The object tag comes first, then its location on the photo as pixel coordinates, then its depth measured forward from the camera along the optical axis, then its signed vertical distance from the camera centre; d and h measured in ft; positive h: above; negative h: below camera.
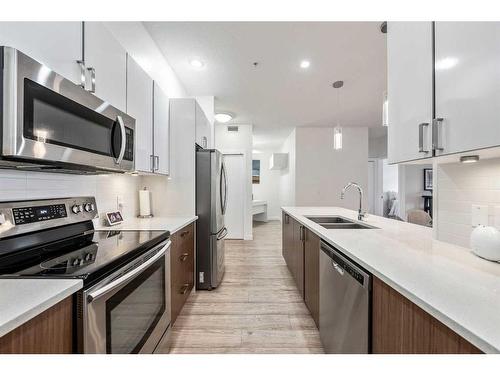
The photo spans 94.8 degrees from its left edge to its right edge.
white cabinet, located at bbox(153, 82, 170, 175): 6.89 +1.79
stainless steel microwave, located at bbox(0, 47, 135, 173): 2.51 +0.91
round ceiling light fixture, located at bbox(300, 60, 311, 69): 9.58 +5.31
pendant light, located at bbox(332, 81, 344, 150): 9.84 +2.15
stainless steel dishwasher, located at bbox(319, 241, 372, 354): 3.38 -1.99
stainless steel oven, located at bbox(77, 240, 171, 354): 2.61 -1.73
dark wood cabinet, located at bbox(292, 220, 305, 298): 7.09 -2.22
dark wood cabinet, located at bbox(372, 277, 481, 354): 2.05 -1.47
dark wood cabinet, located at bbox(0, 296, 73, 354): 1.89 -1.33
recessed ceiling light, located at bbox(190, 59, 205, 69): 9.49 +5.25
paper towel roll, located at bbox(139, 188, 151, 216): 7.71 -0.53
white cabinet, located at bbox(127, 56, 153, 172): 5.56 +2.04
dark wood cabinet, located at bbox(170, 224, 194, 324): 5.91 -2.27
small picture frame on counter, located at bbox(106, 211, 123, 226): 5.92 -0.79
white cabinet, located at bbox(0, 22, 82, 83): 2.91 +2.04
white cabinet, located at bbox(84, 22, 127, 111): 4.07 +2.46
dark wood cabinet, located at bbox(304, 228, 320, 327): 5.64 -2.22
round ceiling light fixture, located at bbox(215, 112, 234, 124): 14.67 +4.62
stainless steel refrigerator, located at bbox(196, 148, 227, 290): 8.27 -1.04
